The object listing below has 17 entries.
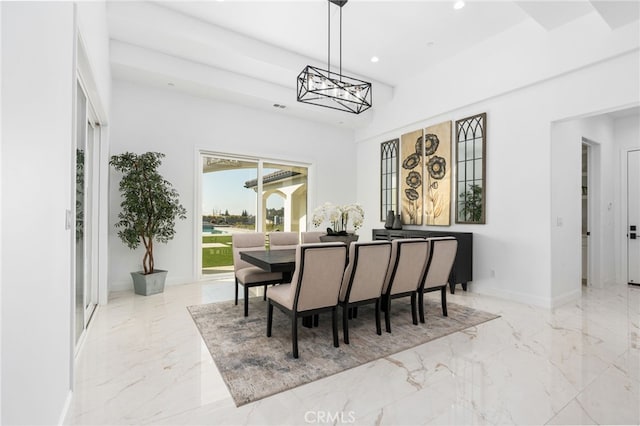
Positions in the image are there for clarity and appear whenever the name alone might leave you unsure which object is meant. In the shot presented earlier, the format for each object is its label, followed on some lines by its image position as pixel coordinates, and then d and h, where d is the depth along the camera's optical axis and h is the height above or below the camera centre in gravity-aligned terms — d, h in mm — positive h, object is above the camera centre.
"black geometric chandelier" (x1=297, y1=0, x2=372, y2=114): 3041 +1300
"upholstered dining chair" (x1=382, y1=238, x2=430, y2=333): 2939 -542
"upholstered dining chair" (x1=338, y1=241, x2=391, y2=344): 2633 -523
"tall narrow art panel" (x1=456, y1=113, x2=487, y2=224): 4465 +668
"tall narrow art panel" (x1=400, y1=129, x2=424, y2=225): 5355 +651
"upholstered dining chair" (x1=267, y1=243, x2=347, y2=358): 2371 -549
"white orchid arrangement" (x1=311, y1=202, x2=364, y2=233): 3467 -1
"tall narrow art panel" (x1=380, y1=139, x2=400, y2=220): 5891 +724
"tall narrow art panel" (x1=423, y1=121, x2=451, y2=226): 4895 +638
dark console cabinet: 4401 -652
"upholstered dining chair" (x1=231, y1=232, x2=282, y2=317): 3426 -647
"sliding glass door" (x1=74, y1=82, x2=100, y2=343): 2746 +18
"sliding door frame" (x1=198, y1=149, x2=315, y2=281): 5086 +220
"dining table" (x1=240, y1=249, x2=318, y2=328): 2744 -432
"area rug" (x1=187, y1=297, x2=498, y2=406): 2119 -1104
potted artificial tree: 4090 +64
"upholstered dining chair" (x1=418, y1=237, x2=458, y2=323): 3193 -536
